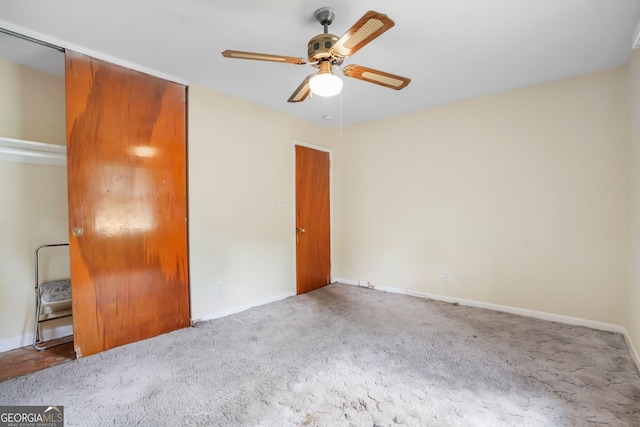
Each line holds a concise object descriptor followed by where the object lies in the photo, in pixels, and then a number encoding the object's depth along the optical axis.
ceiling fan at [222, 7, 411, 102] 1.72
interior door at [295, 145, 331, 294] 4.26
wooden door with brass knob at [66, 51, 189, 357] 2.40
